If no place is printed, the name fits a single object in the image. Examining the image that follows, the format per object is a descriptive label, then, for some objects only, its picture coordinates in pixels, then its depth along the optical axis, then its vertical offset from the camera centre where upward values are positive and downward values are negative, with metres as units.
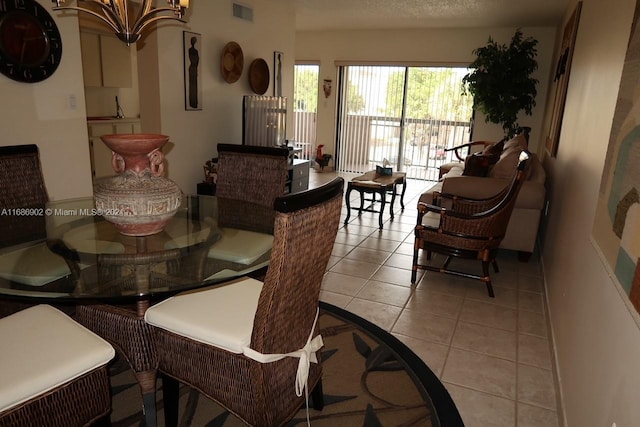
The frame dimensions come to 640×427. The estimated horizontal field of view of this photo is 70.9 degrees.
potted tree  6.15 +0.50
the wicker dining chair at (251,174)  2.64 -0.41
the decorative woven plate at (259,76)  5.20 +0.34
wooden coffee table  4.53 -0.74
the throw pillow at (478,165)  3.95 -0.43
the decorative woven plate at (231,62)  4.70 +0.44
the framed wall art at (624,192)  1.18 -0.21
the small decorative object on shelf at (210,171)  4.48 -0.66
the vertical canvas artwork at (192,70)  4.23 +0.31
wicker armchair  2.95 -0.77
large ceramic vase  1.71 -0.34
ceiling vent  4.81 +0.99
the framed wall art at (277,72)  5.62 +0.42
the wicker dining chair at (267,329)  1.26 -0.73
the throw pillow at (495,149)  4.52 -0.34
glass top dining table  1.46 -0.58
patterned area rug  1.84 -1.23
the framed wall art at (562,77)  3.96 +0.39
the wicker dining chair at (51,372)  1.23 -0.77
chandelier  1.96 +0.37
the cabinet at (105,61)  5.20 +0.45
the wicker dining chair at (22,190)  2.11 -0.49
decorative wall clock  2.70 +0.33
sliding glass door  7.29 -0.08
